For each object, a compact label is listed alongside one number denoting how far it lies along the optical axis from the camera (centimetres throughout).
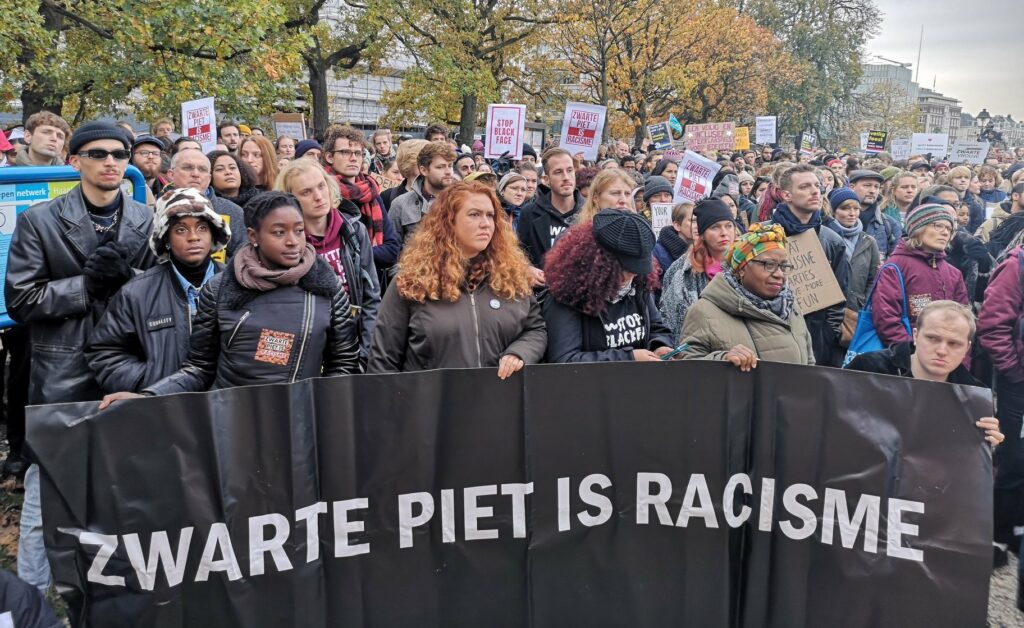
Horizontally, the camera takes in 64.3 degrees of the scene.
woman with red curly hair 347
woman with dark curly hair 356
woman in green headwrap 356
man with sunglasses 365
